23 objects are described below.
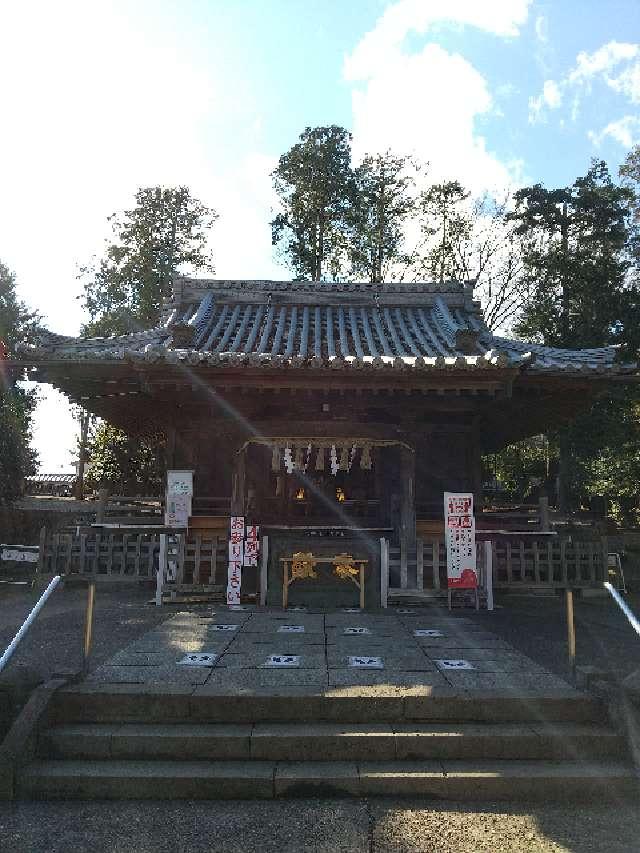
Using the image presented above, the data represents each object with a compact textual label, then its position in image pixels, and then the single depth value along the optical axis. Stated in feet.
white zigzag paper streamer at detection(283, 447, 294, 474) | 32.89
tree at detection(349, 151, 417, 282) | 88.38
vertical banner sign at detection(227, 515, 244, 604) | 28.73
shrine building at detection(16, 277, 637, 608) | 28.91
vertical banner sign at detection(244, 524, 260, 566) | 29.37
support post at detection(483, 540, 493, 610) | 29.17
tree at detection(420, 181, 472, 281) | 86.99
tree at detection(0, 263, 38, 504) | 48.11
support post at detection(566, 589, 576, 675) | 16.83
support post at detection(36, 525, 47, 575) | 34.30
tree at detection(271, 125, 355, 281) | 84.17
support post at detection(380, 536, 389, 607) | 28.60
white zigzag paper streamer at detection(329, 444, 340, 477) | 32.27
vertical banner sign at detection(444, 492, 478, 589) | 28.19
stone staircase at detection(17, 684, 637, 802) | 12.19
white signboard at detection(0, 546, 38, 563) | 36.47
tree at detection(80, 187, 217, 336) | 78.02
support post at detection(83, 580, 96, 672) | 16.26
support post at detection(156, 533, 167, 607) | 29.45
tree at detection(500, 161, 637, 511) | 66.13
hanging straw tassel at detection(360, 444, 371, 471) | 31.78
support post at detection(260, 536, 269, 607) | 29.60
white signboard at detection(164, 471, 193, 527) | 30.89
